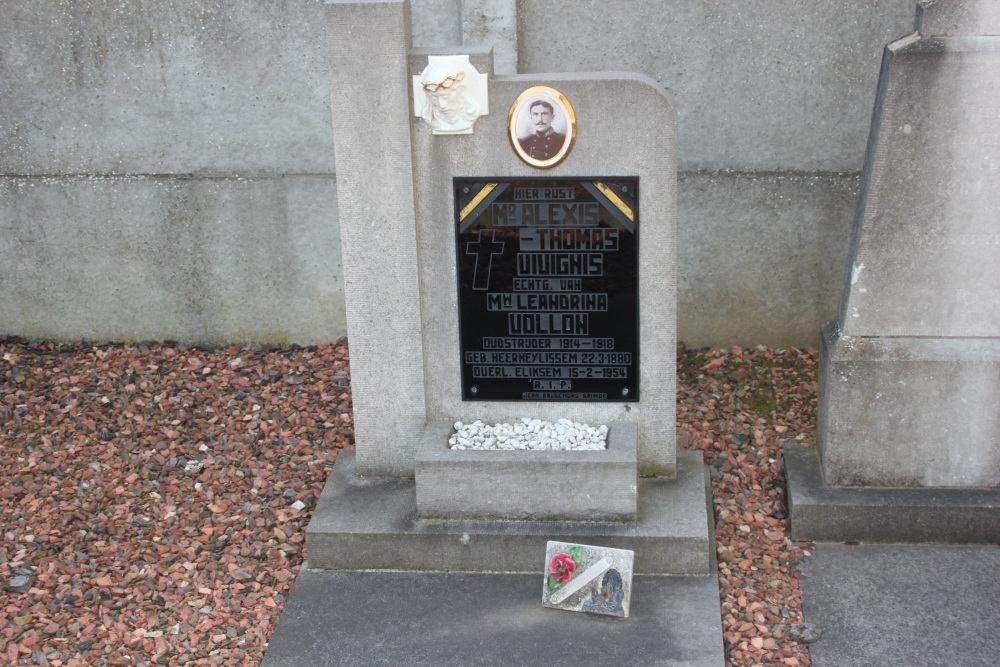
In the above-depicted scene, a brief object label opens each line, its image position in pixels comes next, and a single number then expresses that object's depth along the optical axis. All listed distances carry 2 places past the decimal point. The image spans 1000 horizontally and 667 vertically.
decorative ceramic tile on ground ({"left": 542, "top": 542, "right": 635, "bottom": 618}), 4.85
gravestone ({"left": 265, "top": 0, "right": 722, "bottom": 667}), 5.01
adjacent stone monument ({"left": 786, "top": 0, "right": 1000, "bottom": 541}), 4.77
